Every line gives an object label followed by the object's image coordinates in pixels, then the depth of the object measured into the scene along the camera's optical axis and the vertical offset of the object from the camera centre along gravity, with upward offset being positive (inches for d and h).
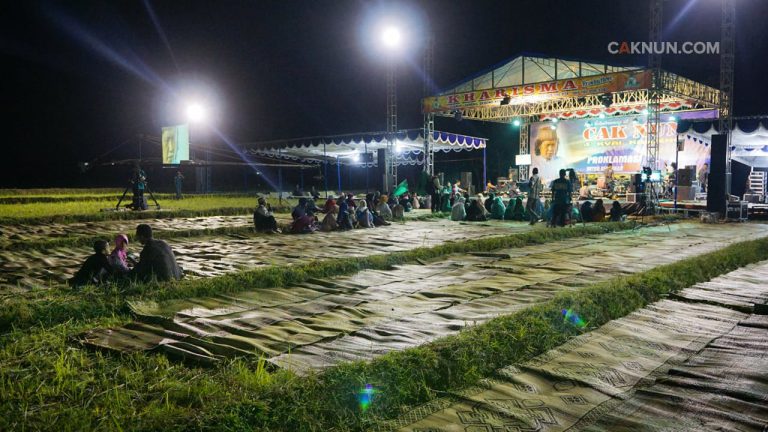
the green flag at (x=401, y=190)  711.7 -5.3
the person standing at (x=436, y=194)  674.8 -10.2
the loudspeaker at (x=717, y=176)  541.3 +9.0
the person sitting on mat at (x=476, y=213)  572.1 -29.1
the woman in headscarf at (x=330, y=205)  498.3 -17.5
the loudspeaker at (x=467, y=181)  905.5 +8.0
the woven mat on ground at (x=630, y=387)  104.9 -45.6
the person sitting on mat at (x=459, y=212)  582.6 -28.5
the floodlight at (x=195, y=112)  1024.9 +142.9
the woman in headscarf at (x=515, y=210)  576.4 -26.7
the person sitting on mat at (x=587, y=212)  543.5 -27.2
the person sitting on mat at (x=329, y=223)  462.9 -31.9
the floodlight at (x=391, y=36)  657.0 +183.6
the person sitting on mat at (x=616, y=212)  530.9 -26.7
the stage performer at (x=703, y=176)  746.8 +12.4
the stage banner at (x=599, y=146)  767.7 +60.4
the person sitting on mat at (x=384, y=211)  548.7 -25.5
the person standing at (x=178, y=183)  851.4 +6.0
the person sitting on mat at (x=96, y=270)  224.5 -35.1
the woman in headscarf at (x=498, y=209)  593.6 -26.0
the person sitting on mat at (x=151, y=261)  226.1 -31.8
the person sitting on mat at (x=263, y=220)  441.4 -27.6
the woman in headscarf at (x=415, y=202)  743.1 -22.5
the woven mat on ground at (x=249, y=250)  265.7 -41.1
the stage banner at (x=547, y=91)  593.9 +120.2
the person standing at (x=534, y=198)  530.0 -12.6
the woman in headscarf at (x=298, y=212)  450.3 -21.6
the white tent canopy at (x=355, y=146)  889.7 +75.7
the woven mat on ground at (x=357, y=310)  149.5 -43.7
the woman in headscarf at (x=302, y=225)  443.5 -32.1
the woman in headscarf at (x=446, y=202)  682.2 -20.6
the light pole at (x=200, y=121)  1024.9 +125.4
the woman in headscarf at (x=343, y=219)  470.9 -28.8
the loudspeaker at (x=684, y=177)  669.3 +10.0
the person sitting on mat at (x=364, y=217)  495.2 -28.5
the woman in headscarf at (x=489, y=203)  610.9 -19.9
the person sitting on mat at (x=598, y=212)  540.7 -27.0
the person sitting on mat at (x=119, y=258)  230.2 -31.0
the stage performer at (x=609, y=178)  770.8 +10.6
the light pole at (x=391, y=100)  658.8 +115.6
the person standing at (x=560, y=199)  475.2 -12.2
